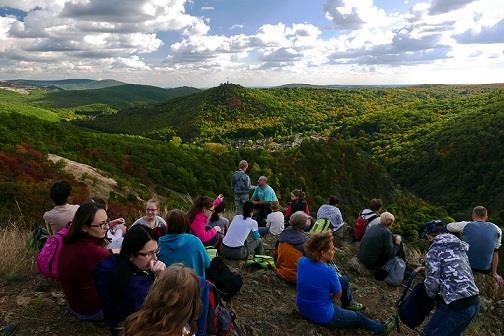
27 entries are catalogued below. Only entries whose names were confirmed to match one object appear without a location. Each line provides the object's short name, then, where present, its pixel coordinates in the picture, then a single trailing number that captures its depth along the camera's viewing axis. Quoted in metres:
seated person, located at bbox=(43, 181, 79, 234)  4.68
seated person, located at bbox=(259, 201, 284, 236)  8.25
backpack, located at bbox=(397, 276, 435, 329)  4.34
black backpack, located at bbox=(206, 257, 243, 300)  4.69
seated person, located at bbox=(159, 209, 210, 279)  4.09
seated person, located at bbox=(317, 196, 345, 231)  8.82
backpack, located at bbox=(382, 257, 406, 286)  6.61
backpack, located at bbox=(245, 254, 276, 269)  6.19
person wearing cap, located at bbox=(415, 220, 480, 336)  3.82
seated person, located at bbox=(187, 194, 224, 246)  6.12
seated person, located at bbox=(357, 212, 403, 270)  6.39
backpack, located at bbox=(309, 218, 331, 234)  7.52
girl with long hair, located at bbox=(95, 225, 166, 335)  2.88
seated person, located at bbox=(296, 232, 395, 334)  4.32
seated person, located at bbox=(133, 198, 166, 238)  5.73
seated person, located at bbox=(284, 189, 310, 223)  9.03
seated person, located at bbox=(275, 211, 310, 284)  5.52
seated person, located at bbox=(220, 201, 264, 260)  6.20
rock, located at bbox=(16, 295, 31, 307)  4.41
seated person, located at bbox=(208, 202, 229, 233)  7.07
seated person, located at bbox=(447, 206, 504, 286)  6.26
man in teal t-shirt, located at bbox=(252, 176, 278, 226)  9.27
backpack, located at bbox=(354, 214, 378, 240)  7.92
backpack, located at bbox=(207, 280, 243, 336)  3.36
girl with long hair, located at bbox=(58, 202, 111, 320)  3.29
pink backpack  3.77
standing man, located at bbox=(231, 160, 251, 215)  9.30
